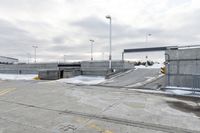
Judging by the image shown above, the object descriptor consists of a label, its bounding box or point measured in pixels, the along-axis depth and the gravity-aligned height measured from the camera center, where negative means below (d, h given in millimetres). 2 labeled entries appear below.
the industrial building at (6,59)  72994 +2850
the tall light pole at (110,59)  19844 +722
